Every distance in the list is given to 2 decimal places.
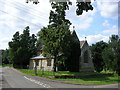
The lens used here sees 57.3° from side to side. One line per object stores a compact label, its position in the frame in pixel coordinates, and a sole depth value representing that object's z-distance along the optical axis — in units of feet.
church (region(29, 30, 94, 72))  93.32
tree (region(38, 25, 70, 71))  69.15
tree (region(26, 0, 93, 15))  17.86
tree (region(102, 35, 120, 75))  57.96
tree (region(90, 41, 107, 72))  117.32
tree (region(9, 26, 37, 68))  121.26
